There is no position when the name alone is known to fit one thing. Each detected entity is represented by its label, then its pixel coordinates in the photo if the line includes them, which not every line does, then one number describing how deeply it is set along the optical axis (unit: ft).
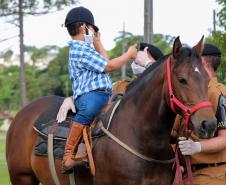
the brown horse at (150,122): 29.89
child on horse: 36.18
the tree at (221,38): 79.71
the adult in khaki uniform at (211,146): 31.40
